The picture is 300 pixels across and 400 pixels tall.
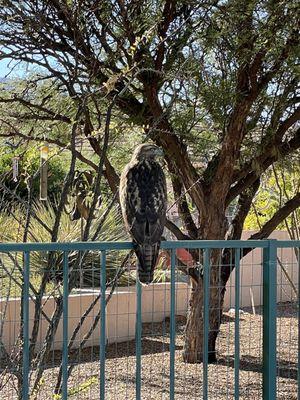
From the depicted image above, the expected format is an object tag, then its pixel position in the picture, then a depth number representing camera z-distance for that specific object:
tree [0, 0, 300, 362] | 6.39
